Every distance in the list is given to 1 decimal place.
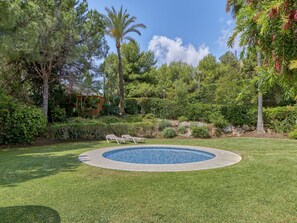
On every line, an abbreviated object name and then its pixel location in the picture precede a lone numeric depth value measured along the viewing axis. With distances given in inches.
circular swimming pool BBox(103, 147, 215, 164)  423.6
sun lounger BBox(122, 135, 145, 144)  588.1
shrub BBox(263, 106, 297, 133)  661.3
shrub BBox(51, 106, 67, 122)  774.5
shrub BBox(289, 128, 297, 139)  601.6
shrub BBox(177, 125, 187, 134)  695.7
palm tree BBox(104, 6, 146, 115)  900.6
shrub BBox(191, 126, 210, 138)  667.4
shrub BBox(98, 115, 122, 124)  788.0
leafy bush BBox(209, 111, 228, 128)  700.7
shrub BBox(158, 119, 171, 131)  717.9
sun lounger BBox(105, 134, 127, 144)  573.6
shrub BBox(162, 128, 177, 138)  672.4
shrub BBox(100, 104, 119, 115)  978.7
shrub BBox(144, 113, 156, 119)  895.2
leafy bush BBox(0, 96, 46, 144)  531.5
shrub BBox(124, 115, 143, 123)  816.3
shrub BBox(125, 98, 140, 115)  1020.5
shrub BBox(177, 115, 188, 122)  798.1
